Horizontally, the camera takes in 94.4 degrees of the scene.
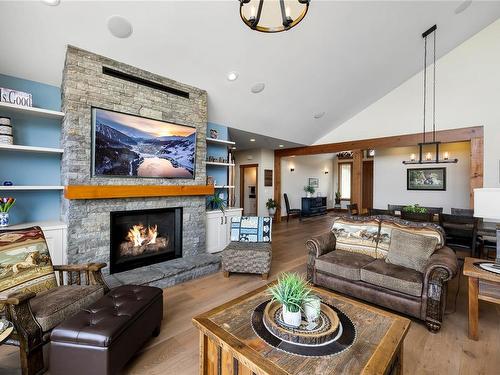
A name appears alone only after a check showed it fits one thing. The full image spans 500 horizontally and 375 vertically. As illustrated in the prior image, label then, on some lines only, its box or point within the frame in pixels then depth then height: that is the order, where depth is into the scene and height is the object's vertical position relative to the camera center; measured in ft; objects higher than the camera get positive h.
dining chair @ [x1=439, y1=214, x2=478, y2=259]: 11.08 -2.25
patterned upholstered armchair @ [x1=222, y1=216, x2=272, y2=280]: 11.03 -3.08
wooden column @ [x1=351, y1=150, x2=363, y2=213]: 20.75 +0.98
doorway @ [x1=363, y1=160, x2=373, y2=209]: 31.53 +0.52
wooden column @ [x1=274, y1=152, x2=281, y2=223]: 26.84 +0.17
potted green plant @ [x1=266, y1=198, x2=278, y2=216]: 26.07 -2.28
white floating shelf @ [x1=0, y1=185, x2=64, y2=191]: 8.27 -0.10
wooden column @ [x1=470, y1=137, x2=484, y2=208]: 15.14 +1.55
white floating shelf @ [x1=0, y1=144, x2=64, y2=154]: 8.38 +1.36
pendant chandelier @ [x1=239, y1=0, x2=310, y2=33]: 5.28 +4.64
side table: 6.48 -2.97
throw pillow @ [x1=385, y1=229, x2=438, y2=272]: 8.23 -2.35
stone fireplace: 9.06 +0.21
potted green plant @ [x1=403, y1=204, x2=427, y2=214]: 14.98 -1.53
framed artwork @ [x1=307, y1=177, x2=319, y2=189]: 33.50 +0.52
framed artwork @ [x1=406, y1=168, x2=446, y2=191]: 20.77 +0.66
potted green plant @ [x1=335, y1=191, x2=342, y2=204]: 37.94 -1.87
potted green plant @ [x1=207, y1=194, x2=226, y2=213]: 14.99 -1.17
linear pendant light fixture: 16.34 +6.27
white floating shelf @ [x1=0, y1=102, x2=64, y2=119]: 8.48 +2.86
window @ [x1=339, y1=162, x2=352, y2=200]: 38.63 +0.79
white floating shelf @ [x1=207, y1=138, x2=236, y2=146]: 14.57 +2.90
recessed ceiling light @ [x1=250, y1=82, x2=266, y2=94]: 13.63 +5.85
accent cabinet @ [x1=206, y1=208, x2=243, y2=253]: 14.19 -2.79
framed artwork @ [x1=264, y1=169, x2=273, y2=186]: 26.84 +0.98
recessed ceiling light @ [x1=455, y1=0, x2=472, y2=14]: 12.16 +9.67
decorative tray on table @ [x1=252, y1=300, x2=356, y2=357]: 4.22 -2.91
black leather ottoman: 4.79 -3.32
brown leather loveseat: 7.26 -3.02
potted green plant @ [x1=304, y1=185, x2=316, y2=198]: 32.34 -0.63
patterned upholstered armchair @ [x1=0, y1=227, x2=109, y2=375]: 5.11 -2.91
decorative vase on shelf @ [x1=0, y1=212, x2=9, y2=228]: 8.45 -1.27
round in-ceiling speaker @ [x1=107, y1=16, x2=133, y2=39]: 8.43 +5.95
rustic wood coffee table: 3.80 -2.97
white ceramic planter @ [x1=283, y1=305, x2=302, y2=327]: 4.66 -2.69
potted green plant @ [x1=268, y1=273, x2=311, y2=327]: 4.68 -2.31
